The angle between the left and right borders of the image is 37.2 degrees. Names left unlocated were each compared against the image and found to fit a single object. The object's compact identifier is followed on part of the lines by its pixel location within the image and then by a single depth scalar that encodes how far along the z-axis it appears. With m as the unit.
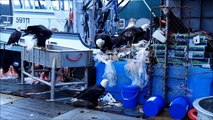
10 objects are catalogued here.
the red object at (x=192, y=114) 5.74
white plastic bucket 6.63
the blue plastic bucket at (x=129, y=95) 6.86
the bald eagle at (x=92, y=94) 6.84
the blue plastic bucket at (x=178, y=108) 6.05
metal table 7.35
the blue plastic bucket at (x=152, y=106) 6.29
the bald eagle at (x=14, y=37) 10.12
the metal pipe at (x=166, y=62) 6.58
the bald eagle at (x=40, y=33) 8.20
